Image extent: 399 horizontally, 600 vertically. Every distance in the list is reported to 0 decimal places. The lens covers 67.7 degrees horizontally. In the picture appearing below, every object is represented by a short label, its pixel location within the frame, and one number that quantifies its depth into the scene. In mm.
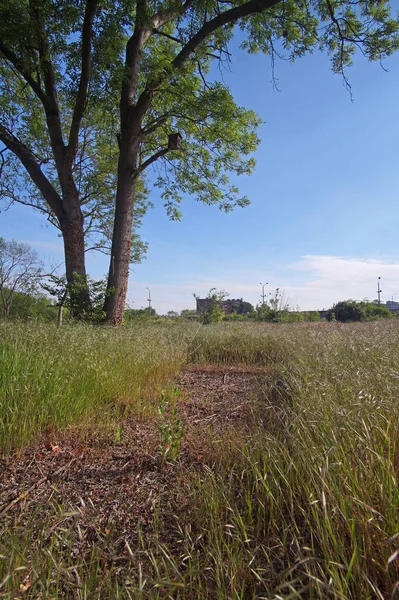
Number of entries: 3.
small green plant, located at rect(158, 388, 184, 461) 1925
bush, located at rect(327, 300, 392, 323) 21938
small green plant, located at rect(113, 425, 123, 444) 2142
